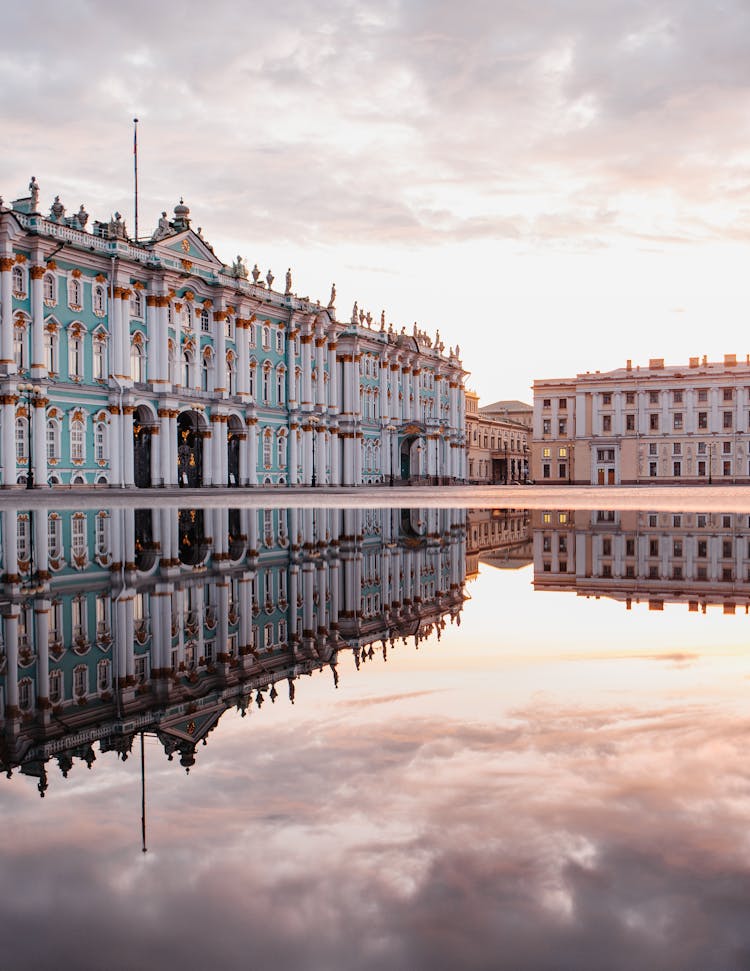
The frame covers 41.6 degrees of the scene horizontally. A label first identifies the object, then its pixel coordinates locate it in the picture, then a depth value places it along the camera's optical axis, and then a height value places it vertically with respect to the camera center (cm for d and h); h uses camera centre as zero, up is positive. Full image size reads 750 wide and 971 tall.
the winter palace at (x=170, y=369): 4603 +635
